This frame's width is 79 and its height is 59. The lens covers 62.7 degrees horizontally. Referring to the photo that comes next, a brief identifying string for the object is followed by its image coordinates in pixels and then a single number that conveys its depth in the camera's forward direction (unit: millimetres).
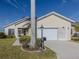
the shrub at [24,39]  8576
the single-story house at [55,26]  11952
